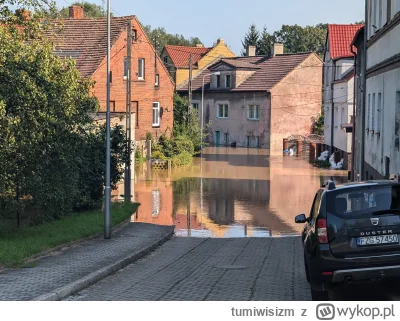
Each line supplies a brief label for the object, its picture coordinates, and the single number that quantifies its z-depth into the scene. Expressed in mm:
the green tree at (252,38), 107375
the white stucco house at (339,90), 46188
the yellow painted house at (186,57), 82500
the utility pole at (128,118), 29391
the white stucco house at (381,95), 18609
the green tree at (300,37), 118562
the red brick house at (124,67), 47812
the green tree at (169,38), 139375
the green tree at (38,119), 15648
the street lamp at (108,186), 18562
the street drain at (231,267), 14938
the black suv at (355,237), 9727
